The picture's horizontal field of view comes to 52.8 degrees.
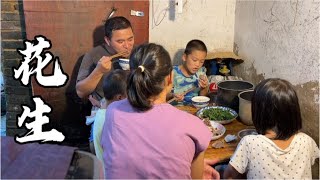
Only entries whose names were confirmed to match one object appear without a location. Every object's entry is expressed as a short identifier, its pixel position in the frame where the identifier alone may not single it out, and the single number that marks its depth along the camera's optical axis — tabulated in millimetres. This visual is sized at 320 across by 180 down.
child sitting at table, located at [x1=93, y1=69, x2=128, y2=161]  2137
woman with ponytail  1554
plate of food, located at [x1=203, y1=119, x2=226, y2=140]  2271
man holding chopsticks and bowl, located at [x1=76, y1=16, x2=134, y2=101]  2703
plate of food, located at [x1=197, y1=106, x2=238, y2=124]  2503
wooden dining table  2066
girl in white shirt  1804
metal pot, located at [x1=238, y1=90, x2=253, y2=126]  2410
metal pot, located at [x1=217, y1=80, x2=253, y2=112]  2662
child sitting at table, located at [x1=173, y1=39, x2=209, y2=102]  3045
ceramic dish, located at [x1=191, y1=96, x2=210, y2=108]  2764
